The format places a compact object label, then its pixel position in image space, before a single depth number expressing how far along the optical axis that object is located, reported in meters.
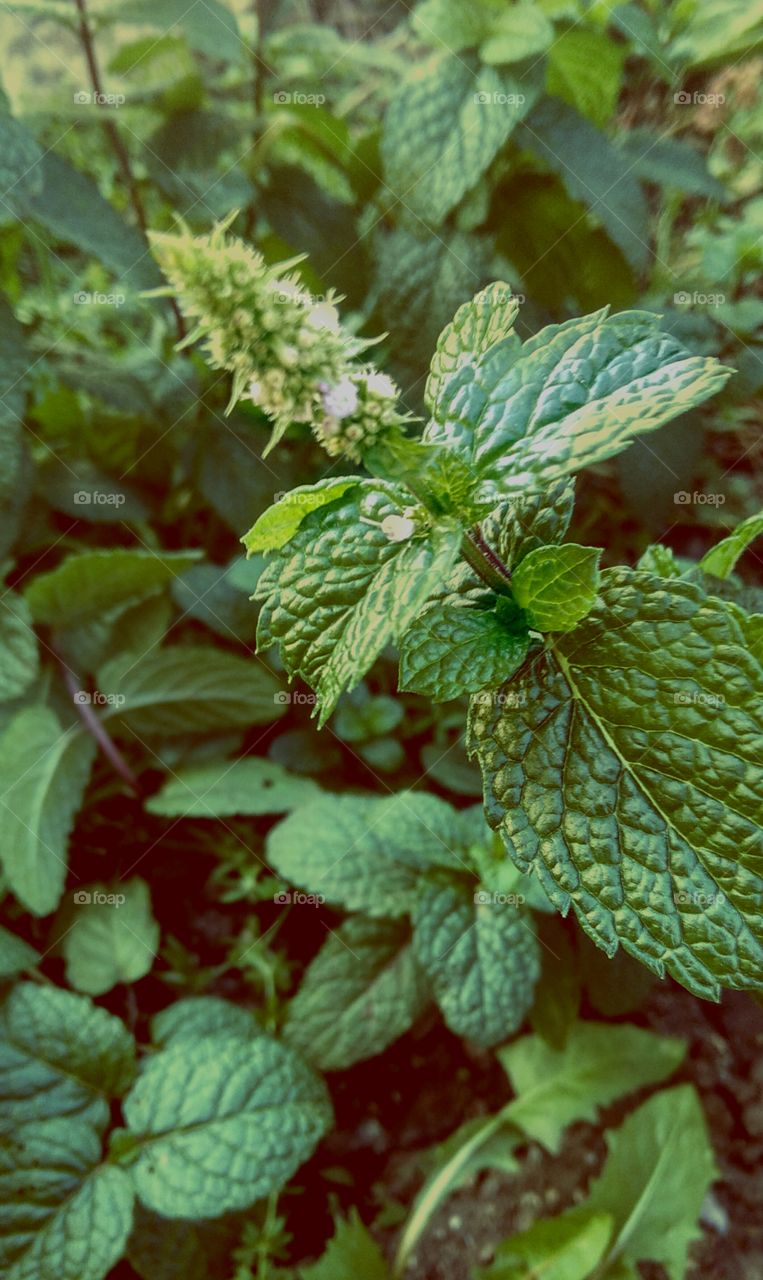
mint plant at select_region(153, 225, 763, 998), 0.18
